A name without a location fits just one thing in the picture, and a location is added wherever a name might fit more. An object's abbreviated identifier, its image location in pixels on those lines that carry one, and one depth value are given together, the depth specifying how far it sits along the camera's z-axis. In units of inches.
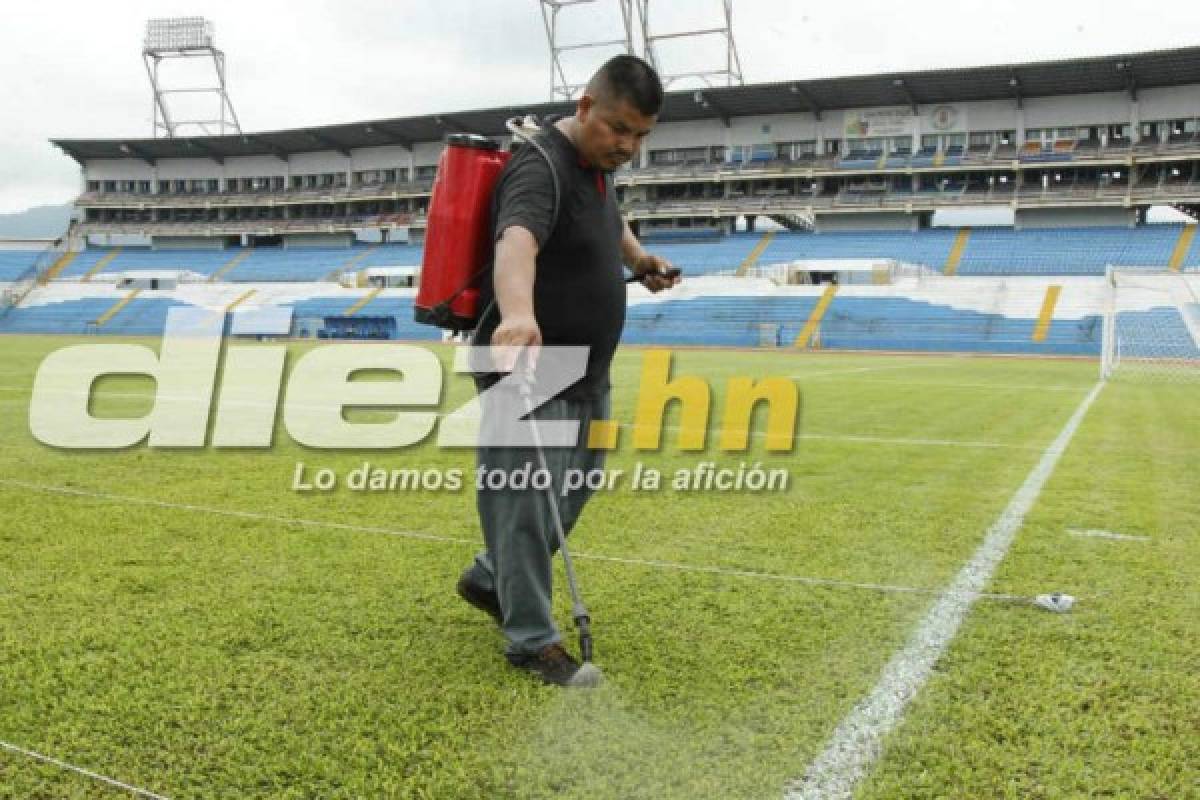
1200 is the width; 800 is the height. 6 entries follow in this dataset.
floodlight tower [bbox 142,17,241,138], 2415.1
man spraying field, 98.7
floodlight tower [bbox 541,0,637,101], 1979.6
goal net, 831.1
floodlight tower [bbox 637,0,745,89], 1905.8
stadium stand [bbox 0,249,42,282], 2174.0
